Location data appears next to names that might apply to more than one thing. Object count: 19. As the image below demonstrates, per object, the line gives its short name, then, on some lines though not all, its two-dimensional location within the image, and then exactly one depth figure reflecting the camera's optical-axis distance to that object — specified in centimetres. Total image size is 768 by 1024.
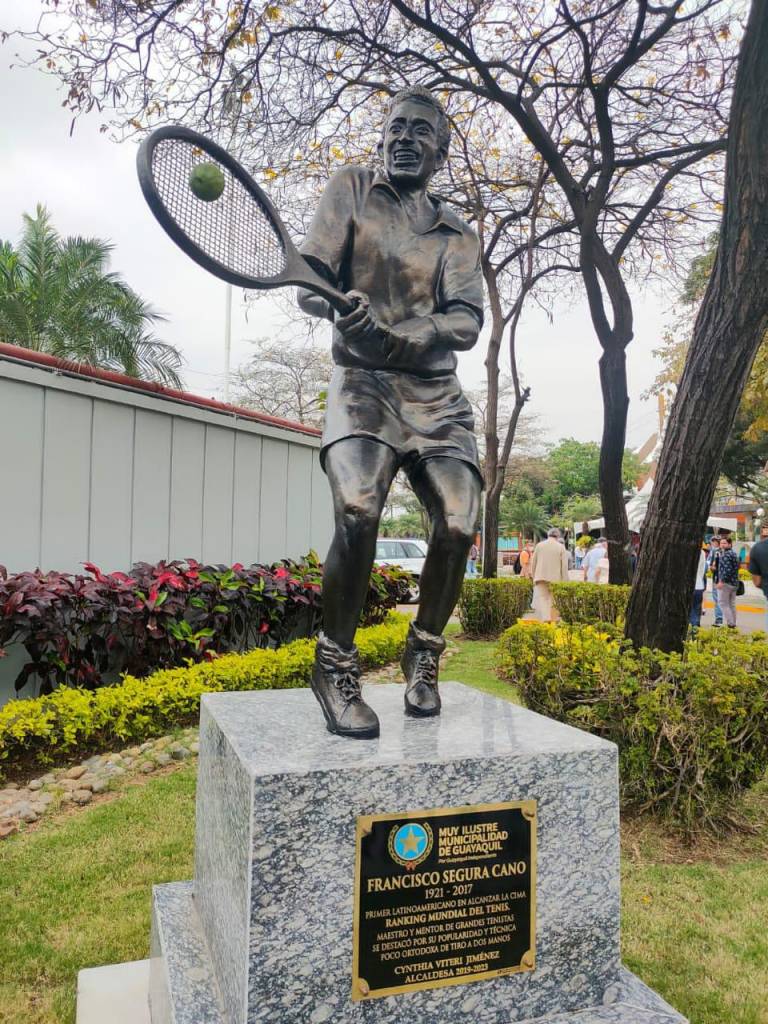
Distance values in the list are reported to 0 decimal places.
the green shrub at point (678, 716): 387
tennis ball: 215
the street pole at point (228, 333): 2647
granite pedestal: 176
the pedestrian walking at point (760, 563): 812
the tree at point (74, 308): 1426
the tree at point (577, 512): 5112
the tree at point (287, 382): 2961
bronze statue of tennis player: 236
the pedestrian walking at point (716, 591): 1266
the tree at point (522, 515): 4766
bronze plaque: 183
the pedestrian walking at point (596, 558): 1273
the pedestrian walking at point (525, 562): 1493
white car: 1766
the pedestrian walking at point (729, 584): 1163
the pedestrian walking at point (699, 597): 1038
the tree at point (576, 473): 5634
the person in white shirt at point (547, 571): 1055
